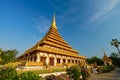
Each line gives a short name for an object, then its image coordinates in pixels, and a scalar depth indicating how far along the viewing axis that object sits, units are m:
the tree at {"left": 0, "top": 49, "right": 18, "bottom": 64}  22.81
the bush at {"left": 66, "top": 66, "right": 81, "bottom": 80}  7.69
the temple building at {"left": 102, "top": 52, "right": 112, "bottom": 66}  21.41
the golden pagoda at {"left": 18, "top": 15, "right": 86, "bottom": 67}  12.25
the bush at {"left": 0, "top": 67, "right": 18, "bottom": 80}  3.59
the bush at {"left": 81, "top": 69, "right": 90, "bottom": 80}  8.73
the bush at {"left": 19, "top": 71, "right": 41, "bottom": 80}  3.63
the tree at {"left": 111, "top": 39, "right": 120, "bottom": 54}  26.65
